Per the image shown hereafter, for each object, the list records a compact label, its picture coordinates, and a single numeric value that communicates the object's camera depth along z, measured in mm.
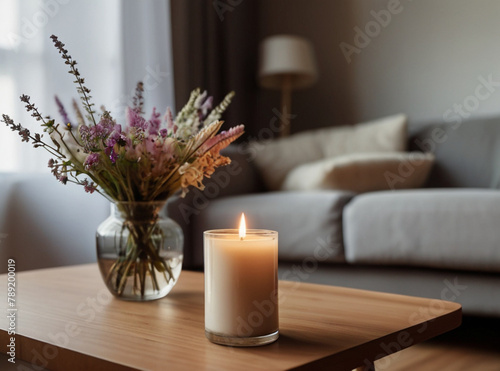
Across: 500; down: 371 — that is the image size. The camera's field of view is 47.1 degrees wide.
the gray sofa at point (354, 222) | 1676
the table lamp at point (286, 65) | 3201
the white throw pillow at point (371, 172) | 2166
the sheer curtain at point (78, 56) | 2314
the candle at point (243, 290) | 663
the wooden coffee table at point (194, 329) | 609
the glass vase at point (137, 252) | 936
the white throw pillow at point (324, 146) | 2488
